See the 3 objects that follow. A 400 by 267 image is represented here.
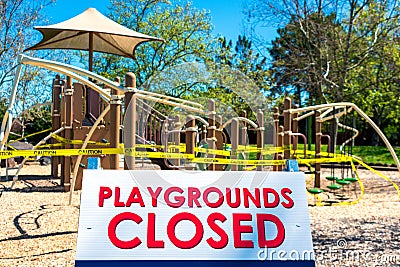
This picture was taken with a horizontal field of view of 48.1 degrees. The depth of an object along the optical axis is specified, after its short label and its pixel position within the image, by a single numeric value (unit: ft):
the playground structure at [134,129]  16.55
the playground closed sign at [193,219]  8.89
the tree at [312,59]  44.93
